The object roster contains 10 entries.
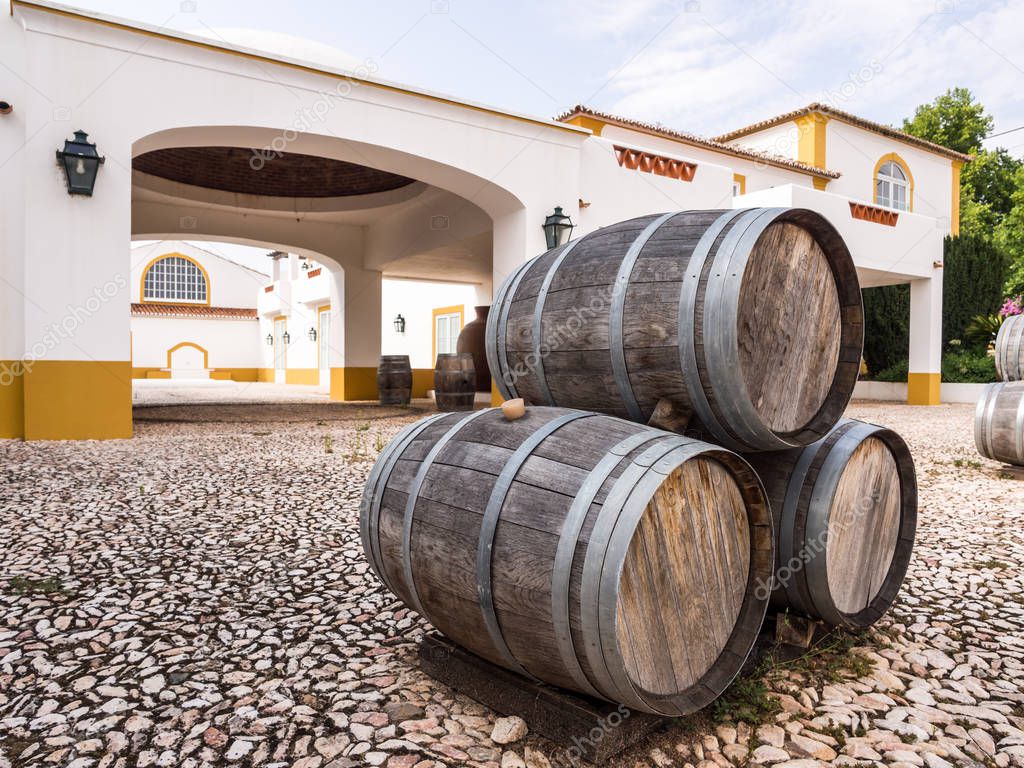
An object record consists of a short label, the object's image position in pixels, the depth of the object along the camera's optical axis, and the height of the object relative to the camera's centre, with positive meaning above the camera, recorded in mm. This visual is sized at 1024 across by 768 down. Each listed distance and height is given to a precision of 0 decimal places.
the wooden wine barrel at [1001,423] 4793 -384
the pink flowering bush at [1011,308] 12055 +1266
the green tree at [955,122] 22984 +9174
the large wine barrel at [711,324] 1628 +131
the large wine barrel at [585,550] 1278 -403
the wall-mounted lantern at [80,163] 5539 +1785
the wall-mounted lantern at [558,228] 7895 +1771
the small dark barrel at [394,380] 11195 -200
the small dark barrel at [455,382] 9031 -184
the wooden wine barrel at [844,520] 1793 -445
